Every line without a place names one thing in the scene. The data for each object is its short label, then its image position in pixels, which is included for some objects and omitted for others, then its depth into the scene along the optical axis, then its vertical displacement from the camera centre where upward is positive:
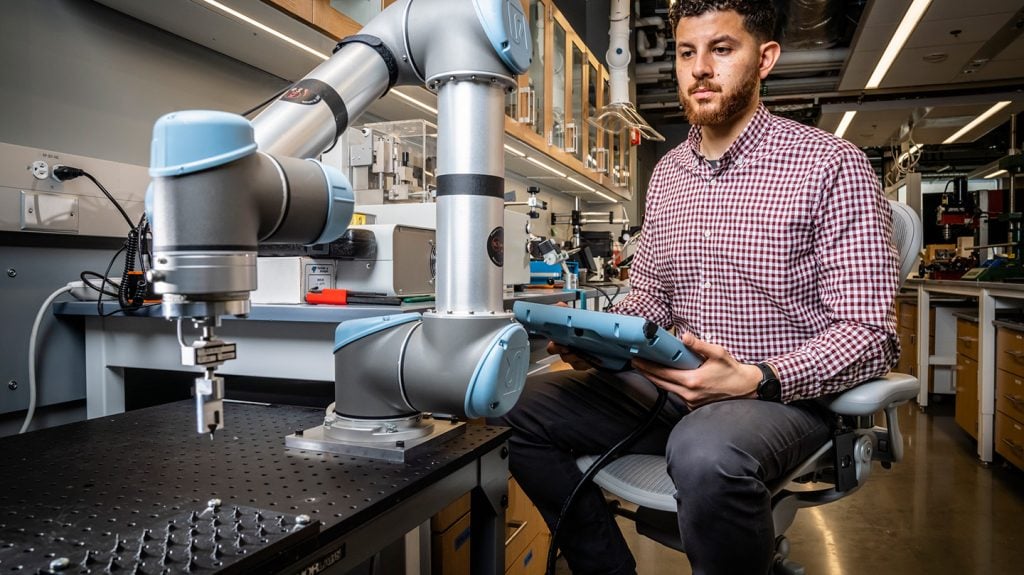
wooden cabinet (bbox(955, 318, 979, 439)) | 3.17 -0.55
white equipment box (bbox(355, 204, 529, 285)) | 1.47 +0.11
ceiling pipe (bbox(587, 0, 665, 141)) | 4.35 +1.38
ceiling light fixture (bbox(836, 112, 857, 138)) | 6.71 +1.57
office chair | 0.98 -0.33
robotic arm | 0.68 +0.07
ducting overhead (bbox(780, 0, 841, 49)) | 4.56 +1.82
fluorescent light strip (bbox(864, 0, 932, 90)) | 4.17 +1.66
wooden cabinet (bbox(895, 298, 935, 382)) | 4.74 -0.48
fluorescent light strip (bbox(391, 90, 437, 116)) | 2.09 +0.56
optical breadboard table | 0.50 -0.21
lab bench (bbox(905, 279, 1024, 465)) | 2.80 -0.46
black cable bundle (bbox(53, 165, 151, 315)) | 1.22 +0.00
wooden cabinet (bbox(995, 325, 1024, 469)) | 2.67 -0.54
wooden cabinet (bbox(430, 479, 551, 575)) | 1.23 -0.59
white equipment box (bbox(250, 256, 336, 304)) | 1.21 -0.02
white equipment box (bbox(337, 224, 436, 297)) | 1.23 +0.01
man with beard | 0.90 -0.08
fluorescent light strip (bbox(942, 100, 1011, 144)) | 6.14 +1.49
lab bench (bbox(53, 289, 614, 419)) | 1.12 -0.14
